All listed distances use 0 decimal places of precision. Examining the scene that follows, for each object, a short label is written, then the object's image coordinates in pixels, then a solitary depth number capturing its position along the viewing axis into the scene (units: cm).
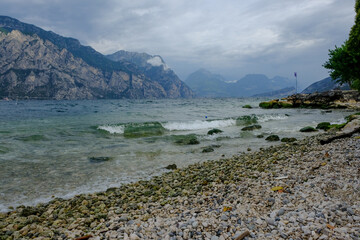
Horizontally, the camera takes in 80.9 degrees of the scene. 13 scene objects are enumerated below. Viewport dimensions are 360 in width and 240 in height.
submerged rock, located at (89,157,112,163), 1341
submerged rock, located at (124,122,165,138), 2422
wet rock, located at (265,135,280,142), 1807
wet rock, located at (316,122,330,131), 2265
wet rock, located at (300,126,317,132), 2177
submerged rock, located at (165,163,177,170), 1156
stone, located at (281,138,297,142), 1697
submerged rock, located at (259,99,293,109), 6606
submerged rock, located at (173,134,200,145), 1848
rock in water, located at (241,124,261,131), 2533
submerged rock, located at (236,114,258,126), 3293
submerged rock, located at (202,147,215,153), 1529
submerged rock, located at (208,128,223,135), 2302
